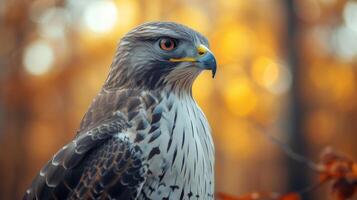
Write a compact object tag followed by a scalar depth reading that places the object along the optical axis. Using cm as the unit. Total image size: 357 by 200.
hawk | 382
